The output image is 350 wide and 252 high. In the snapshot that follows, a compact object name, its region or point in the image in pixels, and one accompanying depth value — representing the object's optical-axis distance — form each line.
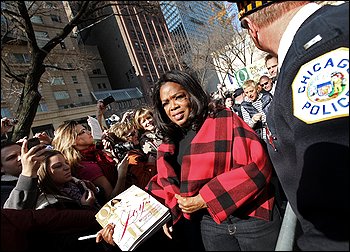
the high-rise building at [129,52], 45.06
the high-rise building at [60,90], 24.83
